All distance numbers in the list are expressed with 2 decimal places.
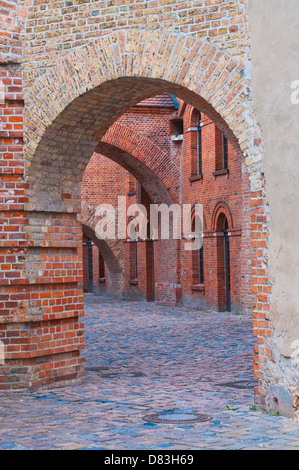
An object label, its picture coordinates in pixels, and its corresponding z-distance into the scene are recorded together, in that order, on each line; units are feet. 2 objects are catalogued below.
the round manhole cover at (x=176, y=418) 22.56
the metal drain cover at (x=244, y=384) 28.66
